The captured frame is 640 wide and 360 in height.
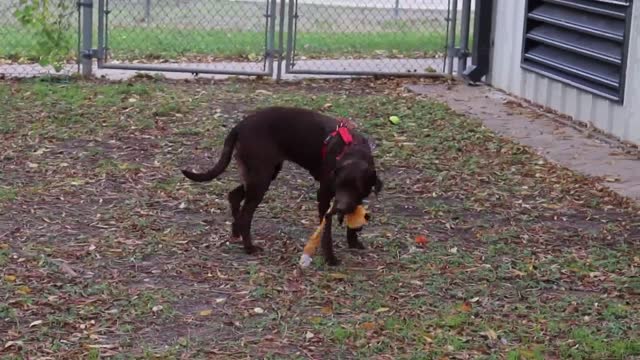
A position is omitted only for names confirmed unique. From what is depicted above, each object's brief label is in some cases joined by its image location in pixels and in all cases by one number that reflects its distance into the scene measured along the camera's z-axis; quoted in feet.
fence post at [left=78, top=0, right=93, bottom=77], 37.40
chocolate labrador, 19.47
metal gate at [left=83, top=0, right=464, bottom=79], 38.83
